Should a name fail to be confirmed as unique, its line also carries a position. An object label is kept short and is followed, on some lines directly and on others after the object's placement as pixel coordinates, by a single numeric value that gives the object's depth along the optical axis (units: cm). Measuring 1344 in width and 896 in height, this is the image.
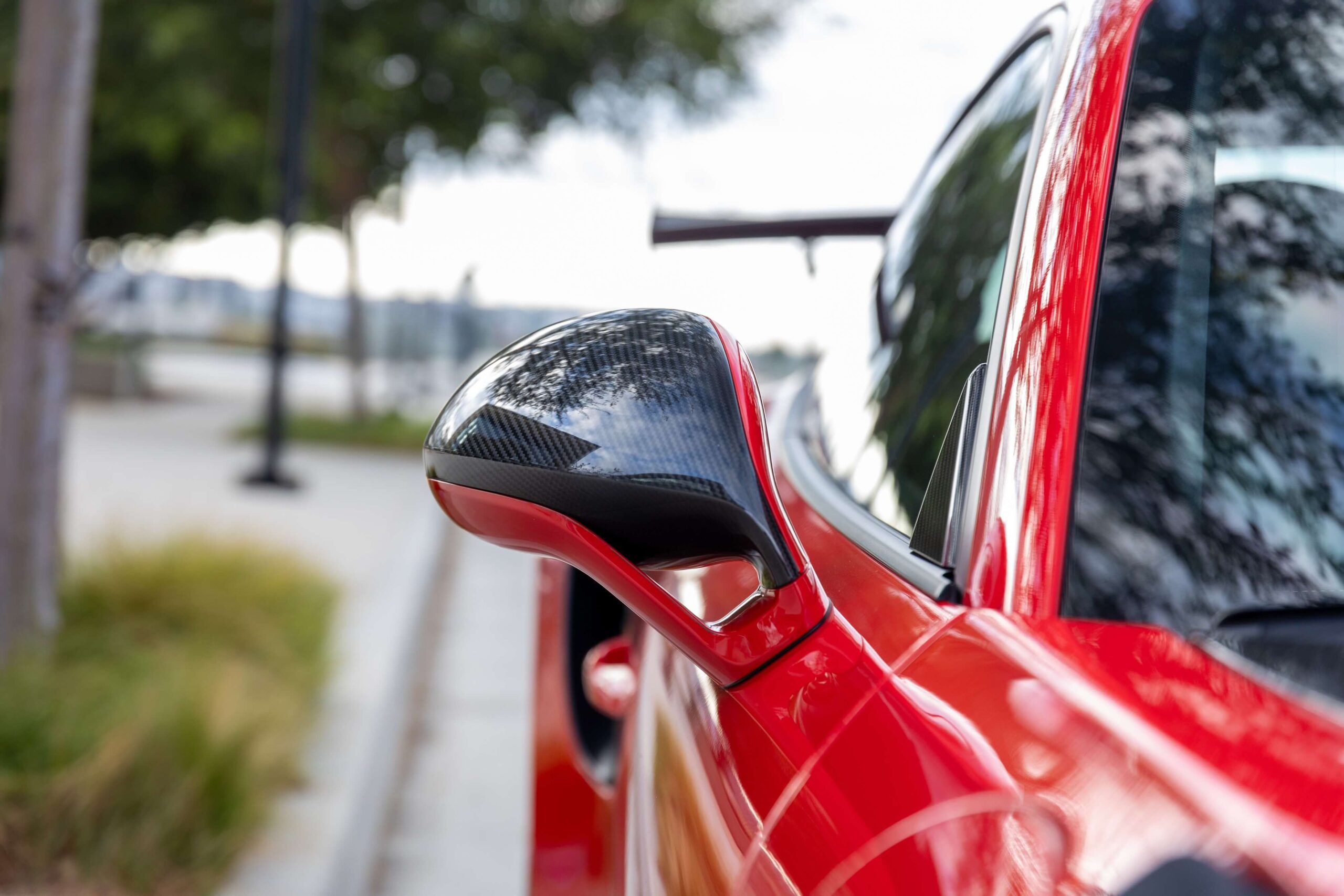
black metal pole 914
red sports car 75
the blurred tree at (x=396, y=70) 1212
